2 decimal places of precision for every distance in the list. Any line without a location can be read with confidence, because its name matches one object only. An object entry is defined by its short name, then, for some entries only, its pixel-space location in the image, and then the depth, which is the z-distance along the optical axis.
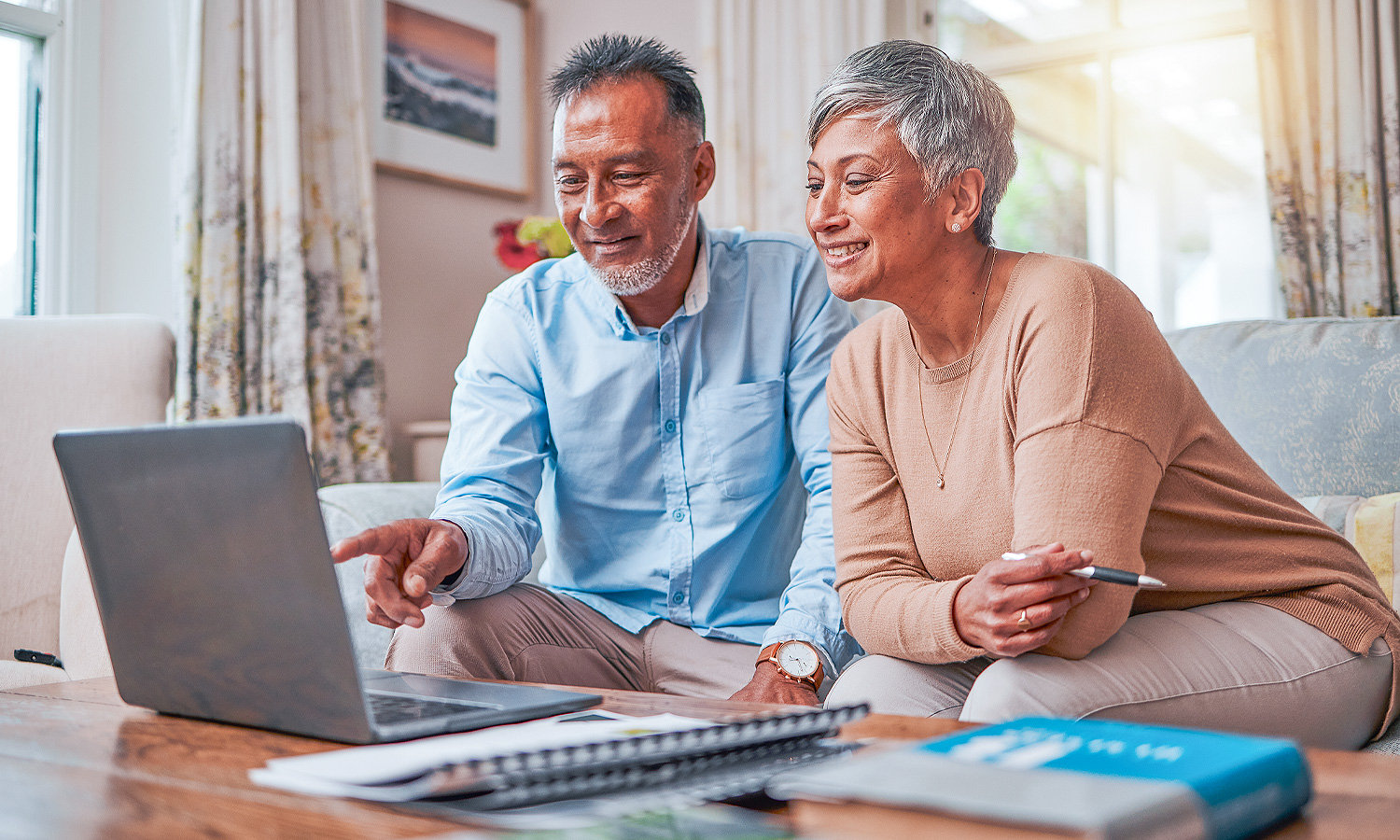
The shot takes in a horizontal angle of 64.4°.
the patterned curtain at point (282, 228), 2.62
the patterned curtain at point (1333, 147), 2.80
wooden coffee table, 0.52
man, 1.54
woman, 1.00
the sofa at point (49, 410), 1.81
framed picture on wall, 3.26
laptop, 0.70
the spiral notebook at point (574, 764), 0.56
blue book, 0.42
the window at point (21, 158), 2.67
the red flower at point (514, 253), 3.13
